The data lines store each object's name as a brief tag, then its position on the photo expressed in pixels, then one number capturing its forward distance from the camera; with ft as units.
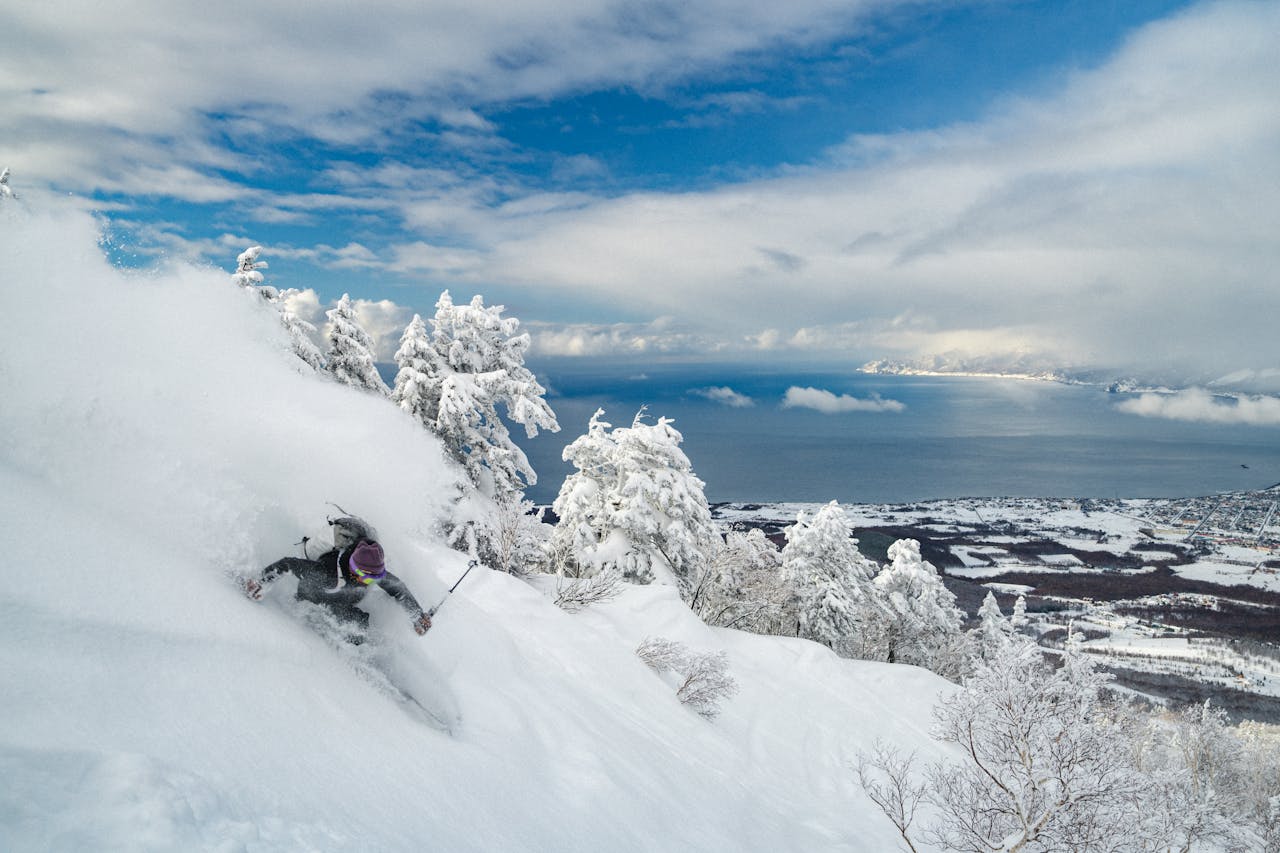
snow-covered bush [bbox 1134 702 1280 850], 27.73
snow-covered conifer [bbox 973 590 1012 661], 102.11
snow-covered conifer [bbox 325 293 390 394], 59.98
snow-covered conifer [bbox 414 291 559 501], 60.03
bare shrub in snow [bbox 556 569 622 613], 41.04
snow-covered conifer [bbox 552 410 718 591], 67.31
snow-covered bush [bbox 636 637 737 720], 34.12
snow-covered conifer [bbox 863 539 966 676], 96.43
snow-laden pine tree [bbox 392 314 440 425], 58.34
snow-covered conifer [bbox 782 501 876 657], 85.61
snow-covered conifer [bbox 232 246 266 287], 53.06
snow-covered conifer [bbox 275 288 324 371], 55.16
